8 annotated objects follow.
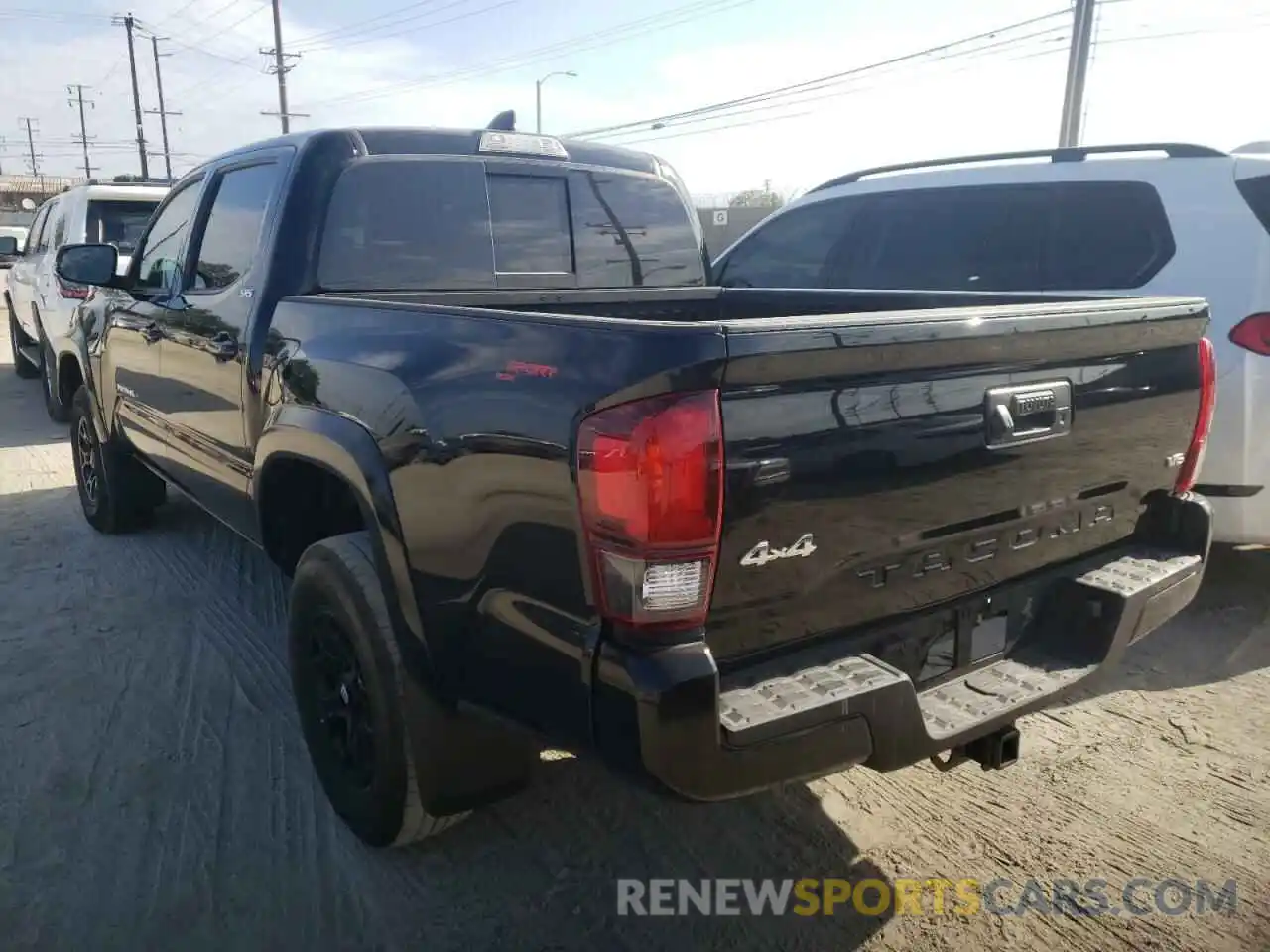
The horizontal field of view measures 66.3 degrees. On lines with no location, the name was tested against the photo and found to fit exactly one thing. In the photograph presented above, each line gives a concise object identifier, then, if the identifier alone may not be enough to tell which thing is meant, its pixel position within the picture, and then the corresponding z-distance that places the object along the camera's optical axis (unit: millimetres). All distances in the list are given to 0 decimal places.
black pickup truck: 1847
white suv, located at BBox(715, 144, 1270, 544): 4062
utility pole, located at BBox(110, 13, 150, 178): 52938
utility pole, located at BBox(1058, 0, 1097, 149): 16250
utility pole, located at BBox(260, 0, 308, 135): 39562
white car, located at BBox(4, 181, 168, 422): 8008
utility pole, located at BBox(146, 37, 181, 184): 55434
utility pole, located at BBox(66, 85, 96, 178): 77750
